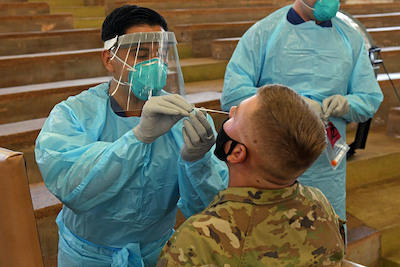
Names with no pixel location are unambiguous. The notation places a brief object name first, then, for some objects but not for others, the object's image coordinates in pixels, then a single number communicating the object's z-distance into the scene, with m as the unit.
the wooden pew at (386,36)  4.48
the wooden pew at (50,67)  3.12
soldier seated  1.03
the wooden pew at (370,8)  5.71
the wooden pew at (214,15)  4.51
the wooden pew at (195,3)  4.73
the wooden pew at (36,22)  3.85
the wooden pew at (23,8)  4.14
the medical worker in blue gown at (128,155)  1.25
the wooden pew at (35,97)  2.71
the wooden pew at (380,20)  5.11
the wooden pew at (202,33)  4.18
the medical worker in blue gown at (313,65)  2.15
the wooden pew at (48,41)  3.52
